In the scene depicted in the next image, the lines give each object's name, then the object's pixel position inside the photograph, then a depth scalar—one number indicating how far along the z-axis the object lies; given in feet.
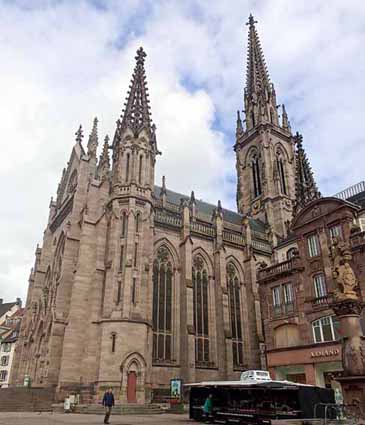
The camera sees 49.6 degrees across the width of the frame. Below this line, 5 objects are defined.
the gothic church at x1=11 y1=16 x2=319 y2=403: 95.09
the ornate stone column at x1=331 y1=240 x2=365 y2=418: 41.88
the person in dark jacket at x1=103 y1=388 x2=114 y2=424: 55.19
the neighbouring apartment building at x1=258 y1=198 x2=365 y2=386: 78.54
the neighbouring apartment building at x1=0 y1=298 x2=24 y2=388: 203.62
